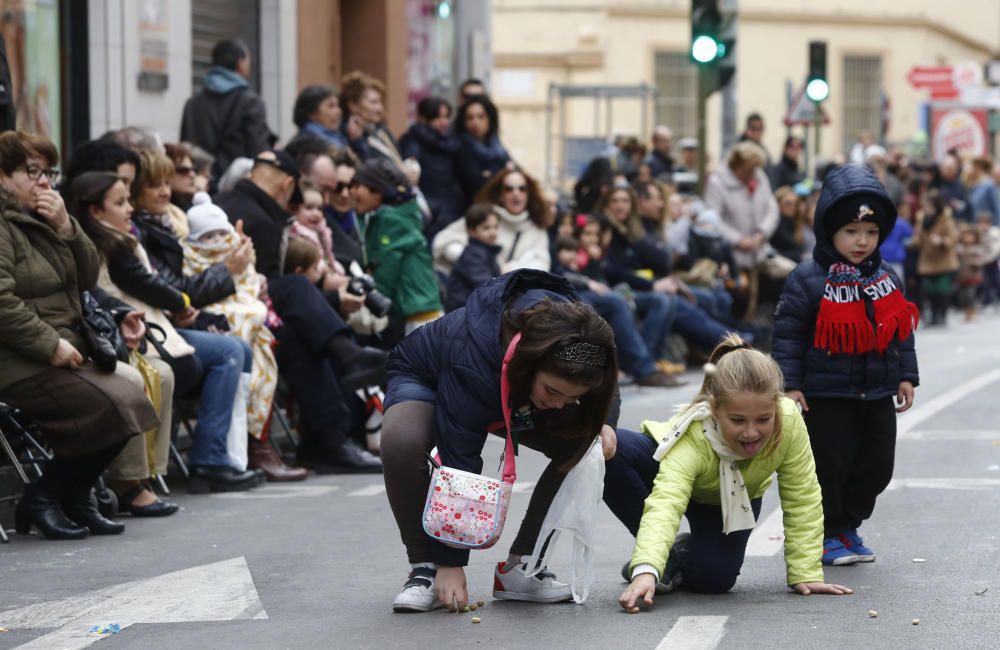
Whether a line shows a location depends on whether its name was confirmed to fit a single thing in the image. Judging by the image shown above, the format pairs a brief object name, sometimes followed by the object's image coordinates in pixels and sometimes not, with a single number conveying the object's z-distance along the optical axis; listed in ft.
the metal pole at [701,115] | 66.66
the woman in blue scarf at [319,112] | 47.52
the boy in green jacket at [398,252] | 42.24
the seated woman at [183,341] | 32.53
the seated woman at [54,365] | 28.60
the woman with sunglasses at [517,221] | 48.32
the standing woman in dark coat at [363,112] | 50.08
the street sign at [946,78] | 144.97
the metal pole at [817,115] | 87.10
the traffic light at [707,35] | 63.62
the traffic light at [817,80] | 83.05
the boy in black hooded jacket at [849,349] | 25.72
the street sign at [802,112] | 88.12
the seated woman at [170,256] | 34.86
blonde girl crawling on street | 22.00
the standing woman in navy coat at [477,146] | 53.36
